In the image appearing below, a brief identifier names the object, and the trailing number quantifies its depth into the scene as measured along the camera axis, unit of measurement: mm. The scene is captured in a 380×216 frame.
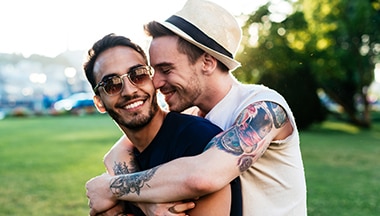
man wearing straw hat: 2566
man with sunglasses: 2801
